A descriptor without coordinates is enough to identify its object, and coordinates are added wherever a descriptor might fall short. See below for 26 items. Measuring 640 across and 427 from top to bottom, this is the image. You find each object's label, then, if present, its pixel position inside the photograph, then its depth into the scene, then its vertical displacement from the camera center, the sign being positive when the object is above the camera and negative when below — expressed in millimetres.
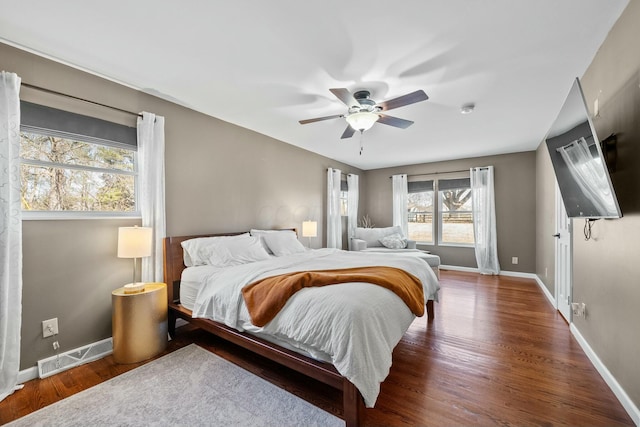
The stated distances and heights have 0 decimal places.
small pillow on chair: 5320 -555
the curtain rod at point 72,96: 2054 +1049
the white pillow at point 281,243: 3598 -385
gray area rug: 1590 -1232
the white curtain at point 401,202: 6320 +308
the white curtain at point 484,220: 5320 -133
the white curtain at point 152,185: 2621 +328
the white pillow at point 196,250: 2822 -361
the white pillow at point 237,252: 2805 -406
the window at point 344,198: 5975 +401
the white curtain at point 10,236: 1828 -114
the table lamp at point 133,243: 2254 -218
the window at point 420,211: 6234 +84
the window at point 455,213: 5818 +26
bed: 1472 -726
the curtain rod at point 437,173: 5699 +953
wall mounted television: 1537 +332
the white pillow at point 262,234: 3635 -244
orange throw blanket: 1798 -528
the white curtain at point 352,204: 6055 +263
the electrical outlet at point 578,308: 2402 -918
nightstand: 2207 -915
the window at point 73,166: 2096 +465
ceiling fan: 2311 +1025
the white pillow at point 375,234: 5605 -410
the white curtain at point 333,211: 5402 +94
